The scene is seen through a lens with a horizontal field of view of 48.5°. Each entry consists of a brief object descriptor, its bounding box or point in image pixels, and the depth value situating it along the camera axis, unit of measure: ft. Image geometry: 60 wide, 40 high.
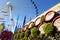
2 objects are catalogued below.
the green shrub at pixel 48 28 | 11.83
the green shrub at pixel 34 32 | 14.00
